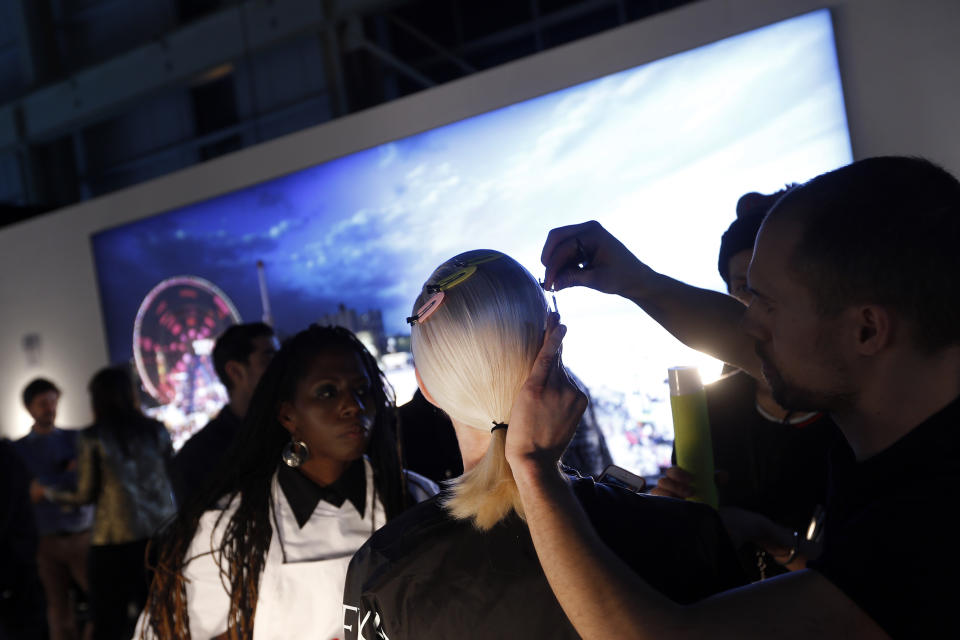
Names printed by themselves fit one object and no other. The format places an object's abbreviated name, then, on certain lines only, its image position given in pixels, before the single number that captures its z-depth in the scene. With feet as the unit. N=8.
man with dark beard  2.60
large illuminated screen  11.05
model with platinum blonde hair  3.31
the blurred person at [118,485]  12.52
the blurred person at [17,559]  11.02
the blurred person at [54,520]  14.85
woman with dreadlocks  5.30
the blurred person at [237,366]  9.46
